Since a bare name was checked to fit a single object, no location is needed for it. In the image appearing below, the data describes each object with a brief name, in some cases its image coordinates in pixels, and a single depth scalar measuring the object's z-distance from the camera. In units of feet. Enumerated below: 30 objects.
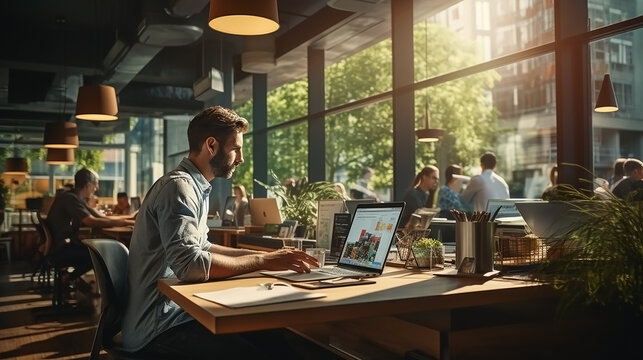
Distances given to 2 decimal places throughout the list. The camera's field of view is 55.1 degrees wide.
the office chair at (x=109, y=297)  7.50
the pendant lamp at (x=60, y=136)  29.09
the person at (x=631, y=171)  19.27
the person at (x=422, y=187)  21.09
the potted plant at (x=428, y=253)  8.27
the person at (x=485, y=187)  24.27
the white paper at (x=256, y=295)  5.44
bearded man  6.83
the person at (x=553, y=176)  23.81
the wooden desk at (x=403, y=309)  5.16
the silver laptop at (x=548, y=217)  7.45
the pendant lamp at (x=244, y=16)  12.24
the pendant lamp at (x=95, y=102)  22.63
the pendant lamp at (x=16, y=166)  46.88
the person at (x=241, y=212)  20.46
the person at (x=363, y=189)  32.37
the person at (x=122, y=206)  34.67
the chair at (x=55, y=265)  20.76
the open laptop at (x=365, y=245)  7.52
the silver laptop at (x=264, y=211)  16.30
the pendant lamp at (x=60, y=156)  33.55
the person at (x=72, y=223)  20.67
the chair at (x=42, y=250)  23.11
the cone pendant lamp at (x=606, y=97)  21.95
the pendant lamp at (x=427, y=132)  30.78
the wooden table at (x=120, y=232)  22.01
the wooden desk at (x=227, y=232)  17.94
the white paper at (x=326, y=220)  11.27
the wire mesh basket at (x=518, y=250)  7.70
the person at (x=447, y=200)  25.30
